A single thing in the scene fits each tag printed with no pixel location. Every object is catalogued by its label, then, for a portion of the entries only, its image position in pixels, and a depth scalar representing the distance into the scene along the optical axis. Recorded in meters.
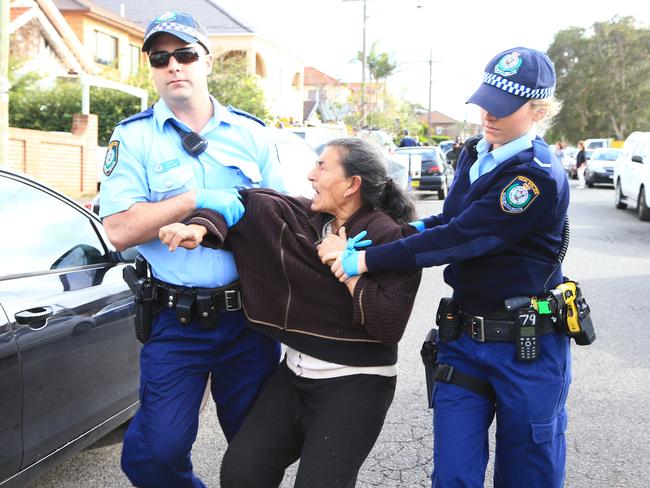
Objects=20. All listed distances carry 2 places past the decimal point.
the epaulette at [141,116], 3.02
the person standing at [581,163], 29.88
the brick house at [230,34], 42.75
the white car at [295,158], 8.18
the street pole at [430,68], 63.83
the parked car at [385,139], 21.13
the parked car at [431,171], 22.88
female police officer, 2.57
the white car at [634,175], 16.50
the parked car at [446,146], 50.72
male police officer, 2.81
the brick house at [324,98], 42.28
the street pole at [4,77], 10.39
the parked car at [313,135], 12.64
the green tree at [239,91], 29.50
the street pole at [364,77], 35.06
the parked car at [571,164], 38.78
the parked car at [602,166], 29.34
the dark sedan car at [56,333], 2.94
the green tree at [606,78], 68.94
